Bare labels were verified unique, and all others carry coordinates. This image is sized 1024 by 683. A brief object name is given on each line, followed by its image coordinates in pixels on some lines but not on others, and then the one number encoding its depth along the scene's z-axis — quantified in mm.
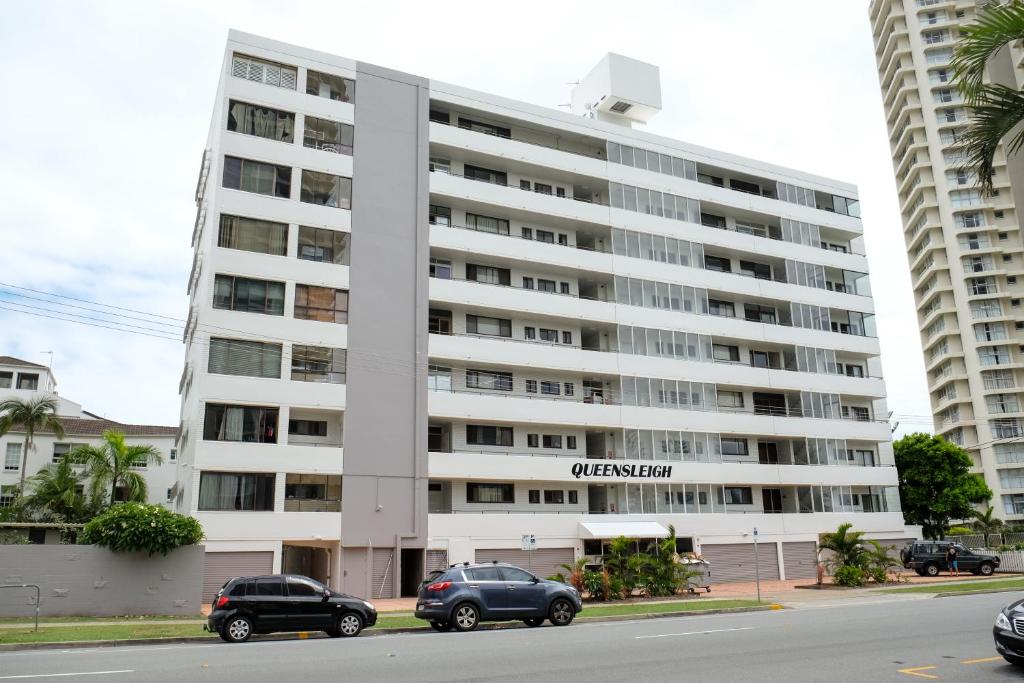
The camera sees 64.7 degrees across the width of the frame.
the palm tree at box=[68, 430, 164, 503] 46875
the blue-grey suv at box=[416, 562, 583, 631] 20516
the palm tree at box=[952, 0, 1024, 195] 9055
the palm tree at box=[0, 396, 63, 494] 49031
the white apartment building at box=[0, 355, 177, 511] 59562
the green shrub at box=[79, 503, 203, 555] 26828
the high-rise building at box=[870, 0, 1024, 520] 77125
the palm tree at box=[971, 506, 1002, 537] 49125
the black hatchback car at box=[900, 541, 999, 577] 40844
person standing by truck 41031
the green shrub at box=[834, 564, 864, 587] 35812
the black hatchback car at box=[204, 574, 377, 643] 18969
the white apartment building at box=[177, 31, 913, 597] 35719
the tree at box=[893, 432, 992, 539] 59781
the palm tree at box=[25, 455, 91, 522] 46562
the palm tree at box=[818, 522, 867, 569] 36625
